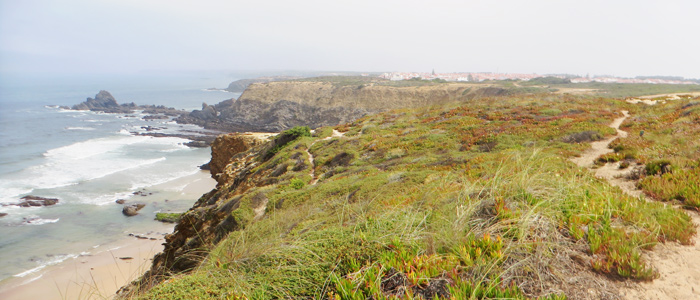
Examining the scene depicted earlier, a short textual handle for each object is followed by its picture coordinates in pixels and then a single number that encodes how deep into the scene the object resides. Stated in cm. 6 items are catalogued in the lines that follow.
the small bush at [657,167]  781
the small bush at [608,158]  1001
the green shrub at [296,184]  1372
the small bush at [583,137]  1398
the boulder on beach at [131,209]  3198
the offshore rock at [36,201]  3412
